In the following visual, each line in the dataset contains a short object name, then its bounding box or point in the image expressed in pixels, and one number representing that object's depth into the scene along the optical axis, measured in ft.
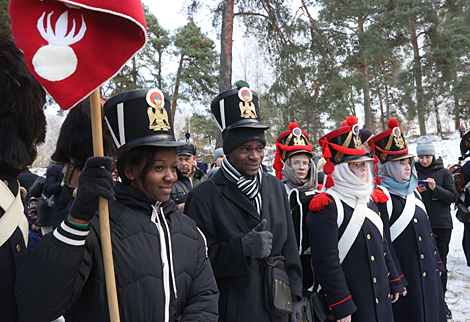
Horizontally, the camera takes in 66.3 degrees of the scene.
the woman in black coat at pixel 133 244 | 4.63
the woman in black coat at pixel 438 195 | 18.78
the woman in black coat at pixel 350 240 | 9.61
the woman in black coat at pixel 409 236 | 11.87
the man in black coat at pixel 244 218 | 8.16
